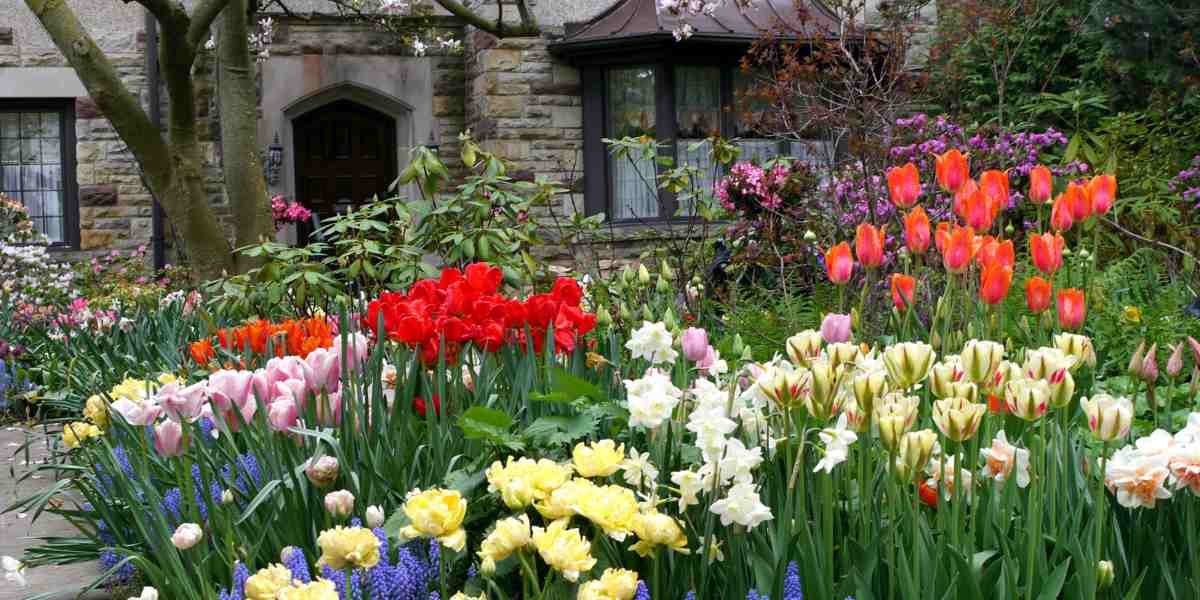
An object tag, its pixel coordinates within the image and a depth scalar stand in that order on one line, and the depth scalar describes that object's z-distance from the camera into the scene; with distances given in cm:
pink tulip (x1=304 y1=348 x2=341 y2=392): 213
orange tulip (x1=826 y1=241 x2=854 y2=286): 239
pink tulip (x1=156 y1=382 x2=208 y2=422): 198
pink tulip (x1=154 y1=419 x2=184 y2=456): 205
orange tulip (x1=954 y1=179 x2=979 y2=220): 253
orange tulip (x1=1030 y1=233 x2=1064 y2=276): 232
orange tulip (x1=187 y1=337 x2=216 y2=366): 315
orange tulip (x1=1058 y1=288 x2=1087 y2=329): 210
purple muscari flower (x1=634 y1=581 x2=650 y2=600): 160
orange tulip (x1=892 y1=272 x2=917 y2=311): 239
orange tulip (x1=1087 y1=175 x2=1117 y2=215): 245
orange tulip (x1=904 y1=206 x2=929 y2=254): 242
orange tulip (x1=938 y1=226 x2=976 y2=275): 228
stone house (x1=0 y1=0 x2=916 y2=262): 1112
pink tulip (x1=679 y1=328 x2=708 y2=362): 206
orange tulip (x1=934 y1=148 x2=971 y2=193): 264
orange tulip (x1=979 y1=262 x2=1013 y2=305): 219
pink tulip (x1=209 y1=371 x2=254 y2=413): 211
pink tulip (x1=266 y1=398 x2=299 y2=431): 202
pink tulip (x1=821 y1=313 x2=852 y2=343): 205
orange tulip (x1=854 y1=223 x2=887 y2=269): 244
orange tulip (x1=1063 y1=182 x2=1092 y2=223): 248
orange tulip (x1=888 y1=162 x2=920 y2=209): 269
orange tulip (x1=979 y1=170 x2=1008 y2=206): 258
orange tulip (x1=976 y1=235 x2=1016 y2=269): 226
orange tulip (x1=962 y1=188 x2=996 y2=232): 246
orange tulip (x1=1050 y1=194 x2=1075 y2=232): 248
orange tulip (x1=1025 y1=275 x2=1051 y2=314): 228
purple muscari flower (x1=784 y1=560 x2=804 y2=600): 158
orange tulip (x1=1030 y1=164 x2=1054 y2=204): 267
